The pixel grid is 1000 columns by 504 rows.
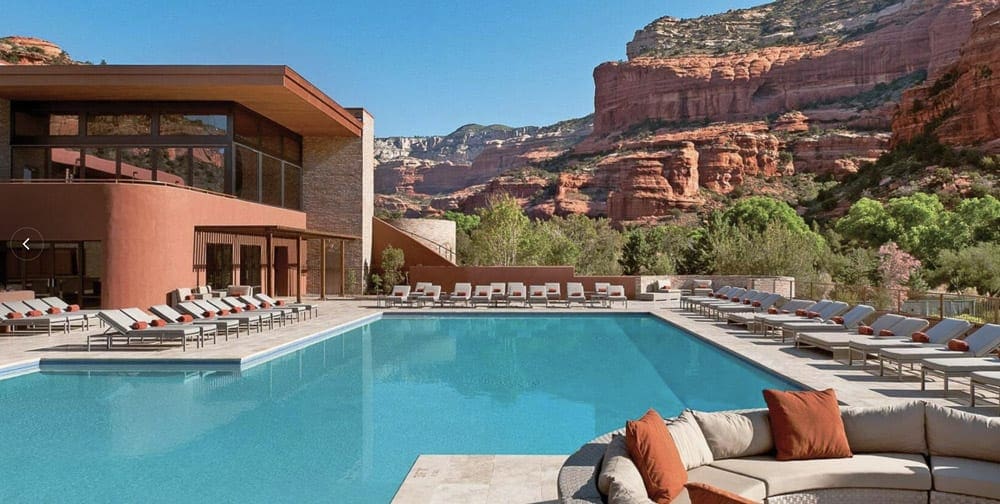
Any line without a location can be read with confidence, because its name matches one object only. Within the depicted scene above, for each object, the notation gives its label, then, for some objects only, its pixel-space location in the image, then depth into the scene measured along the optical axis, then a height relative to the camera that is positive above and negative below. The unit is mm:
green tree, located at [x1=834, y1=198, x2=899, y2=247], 36250 +1694
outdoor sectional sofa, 3838 -1220
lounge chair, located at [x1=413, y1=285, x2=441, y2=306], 19578 -1224
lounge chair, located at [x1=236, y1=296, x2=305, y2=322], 15016 -1222
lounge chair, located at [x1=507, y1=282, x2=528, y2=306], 19969 -1147
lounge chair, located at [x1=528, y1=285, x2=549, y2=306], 20266 -1222
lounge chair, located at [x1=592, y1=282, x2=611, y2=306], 19594 -1139
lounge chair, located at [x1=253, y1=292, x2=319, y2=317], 15867 -1229
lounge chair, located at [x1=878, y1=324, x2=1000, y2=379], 7973 -1135
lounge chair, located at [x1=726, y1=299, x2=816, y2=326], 13438 -1109
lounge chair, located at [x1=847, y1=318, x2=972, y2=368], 8781 -1132
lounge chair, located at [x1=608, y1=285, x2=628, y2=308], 19828 -1186
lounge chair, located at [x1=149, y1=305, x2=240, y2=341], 12148 -1241
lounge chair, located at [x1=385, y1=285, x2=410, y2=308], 19672 -1246
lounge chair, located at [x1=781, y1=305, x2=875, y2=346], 11398 -1141
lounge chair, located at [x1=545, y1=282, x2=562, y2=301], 20523 -1084
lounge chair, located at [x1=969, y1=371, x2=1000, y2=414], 6625 -1202
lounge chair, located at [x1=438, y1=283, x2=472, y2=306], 19853 -1220
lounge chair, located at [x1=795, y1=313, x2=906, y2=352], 9812 -1207
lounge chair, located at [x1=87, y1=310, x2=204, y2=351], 10953 -1267
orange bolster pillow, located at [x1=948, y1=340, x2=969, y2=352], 8195 -1068
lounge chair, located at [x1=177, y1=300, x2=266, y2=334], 13070 -1210
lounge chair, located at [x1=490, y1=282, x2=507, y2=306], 19828 -1131
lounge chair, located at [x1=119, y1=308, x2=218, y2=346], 11758 -1157
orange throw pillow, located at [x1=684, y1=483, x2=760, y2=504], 2350 -828
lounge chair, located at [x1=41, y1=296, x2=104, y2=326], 14055 -1151
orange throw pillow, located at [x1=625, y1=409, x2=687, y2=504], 3344 -1009
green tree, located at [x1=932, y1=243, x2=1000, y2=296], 20000 -408
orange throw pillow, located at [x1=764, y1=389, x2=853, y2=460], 4152 -1042
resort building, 15656 +2076
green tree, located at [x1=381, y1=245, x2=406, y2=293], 23578 -424
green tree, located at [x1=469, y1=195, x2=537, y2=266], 25547 +576
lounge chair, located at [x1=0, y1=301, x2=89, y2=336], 12914 -1282
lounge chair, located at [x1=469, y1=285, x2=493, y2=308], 19641 -1217
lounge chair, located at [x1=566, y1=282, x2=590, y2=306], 19311 -1148
